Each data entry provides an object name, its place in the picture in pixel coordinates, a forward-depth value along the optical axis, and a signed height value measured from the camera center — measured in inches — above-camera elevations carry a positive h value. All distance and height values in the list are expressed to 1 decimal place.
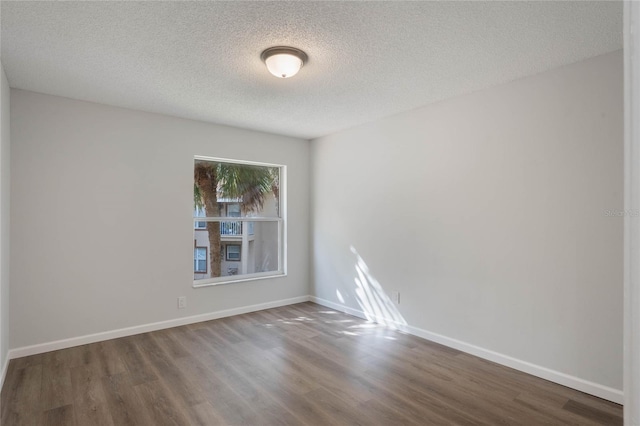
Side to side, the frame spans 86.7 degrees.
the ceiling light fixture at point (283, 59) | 94.7 +43.7
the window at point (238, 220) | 174.7 -3.8
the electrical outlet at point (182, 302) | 160.7 -42.7
